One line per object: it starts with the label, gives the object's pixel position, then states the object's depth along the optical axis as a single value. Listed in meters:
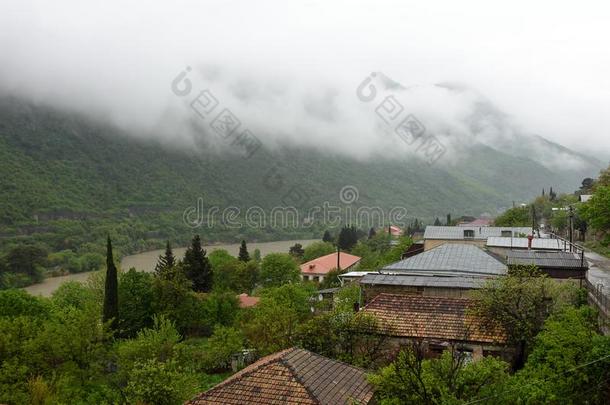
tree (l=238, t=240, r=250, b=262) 65.25
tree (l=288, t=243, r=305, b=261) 88.14
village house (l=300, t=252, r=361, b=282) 67.25
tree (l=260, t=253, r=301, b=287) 58.38
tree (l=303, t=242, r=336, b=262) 82.56
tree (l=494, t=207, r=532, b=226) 69.06
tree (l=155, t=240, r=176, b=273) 46.25
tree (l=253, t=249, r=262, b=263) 81.31
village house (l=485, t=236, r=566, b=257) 37.81
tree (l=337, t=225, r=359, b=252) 90.25
